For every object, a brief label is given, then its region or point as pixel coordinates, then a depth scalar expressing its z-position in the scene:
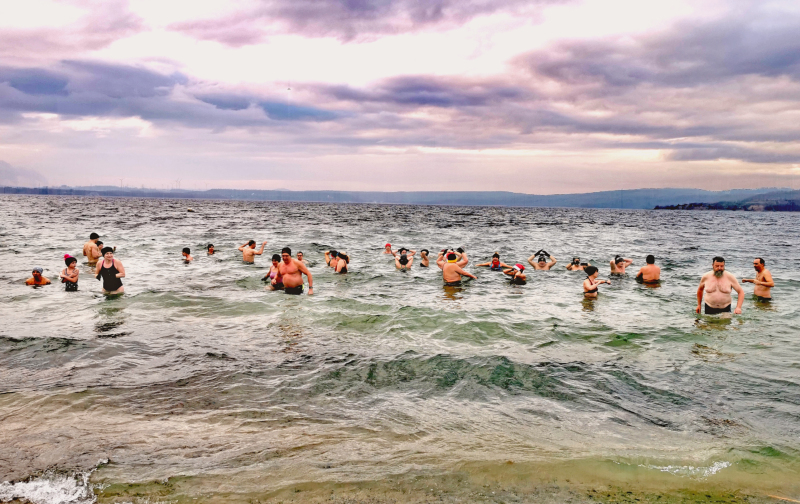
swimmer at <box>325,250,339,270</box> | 21.16
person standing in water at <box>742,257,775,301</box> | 15.76
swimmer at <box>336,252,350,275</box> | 20.56
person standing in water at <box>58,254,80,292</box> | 15.55
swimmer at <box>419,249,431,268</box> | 23.15
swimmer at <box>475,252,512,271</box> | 21.42
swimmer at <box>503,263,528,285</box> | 18.67
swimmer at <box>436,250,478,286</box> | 17.98
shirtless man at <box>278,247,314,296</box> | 15.85
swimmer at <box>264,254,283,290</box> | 16.25
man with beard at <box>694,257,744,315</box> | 13.19
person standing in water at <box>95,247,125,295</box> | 14.46
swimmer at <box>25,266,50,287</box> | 15.98
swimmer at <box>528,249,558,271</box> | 22.98
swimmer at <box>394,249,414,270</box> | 22.14
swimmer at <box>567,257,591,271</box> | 22.53
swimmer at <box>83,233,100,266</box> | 21.52
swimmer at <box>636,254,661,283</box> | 19.55
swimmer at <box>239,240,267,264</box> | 23.81
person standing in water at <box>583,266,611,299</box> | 16.17
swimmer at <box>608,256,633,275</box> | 22.03
